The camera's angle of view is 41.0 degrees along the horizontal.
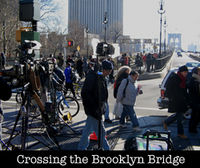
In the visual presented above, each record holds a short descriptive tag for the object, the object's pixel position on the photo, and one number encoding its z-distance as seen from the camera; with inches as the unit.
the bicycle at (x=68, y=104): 334.2
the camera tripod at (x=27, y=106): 179.6
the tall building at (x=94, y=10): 6102.4
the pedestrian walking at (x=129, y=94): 283.9
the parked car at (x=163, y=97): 344.9
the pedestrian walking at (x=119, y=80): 306.9
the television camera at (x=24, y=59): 185.5
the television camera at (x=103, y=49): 210.5
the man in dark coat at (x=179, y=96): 263.1
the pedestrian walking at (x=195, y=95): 281.1
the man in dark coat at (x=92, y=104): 192.1
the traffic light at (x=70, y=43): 786.9
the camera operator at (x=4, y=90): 150.9
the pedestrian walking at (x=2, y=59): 818.4
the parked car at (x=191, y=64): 606.8
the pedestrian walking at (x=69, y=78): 442.6
